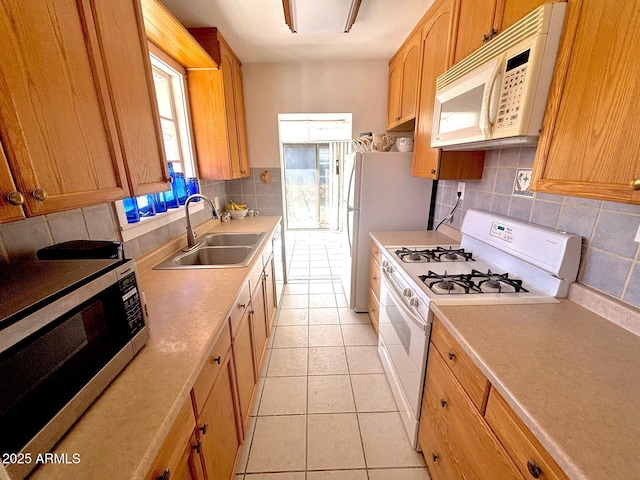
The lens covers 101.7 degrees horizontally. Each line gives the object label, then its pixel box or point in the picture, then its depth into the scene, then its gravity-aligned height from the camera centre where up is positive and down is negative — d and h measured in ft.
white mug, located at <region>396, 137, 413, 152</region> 7.36 +0.66
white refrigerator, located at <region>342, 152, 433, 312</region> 7.25 -0.85
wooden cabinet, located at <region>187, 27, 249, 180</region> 6.84 +1.63
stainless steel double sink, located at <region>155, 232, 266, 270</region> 5.19 -1.86
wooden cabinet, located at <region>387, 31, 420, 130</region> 6.84 +2.42
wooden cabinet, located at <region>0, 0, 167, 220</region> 2.06 +0.65
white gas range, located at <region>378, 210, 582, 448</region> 3.58 -1.75
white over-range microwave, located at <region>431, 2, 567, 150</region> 2.80 +1.03
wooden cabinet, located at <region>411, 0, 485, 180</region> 5.28 +1.57
